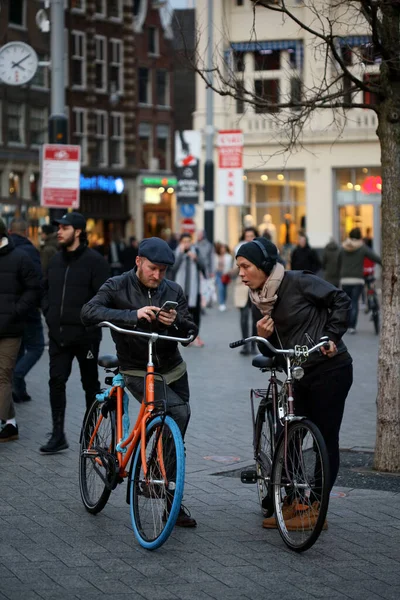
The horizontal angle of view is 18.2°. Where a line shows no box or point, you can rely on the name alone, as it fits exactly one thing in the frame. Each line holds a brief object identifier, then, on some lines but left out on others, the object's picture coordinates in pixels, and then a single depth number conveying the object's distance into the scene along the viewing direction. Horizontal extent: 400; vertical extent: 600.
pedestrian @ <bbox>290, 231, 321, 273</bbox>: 23.14
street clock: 19.33
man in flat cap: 6.98
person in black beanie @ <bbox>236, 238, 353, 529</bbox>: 6.84
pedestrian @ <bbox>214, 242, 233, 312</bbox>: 30.52
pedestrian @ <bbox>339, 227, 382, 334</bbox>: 21.45
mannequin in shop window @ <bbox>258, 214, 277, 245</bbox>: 46.03
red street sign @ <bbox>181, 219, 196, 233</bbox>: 32.03
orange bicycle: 6.40
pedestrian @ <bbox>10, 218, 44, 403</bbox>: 12.74
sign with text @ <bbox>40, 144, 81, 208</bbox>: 17.36
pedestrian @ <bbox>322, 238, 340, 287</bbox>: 22.16
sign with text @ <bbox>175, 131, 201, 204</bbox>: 29.67
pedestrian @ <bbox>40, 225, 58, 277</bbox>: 18.89
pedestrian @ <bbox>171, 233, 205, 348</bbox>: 18.98
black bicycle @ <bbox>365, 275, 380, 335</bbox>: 21.80
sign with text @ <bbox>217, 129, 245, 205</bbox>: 28.45
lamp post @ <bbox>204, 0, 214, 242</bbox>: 33.34
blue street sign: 33.56
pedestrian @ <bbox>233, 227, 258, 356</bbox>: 18.13
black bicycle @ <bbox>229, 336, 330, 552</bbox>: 6.36
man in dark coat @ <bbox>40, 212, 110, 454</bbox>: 9.52
